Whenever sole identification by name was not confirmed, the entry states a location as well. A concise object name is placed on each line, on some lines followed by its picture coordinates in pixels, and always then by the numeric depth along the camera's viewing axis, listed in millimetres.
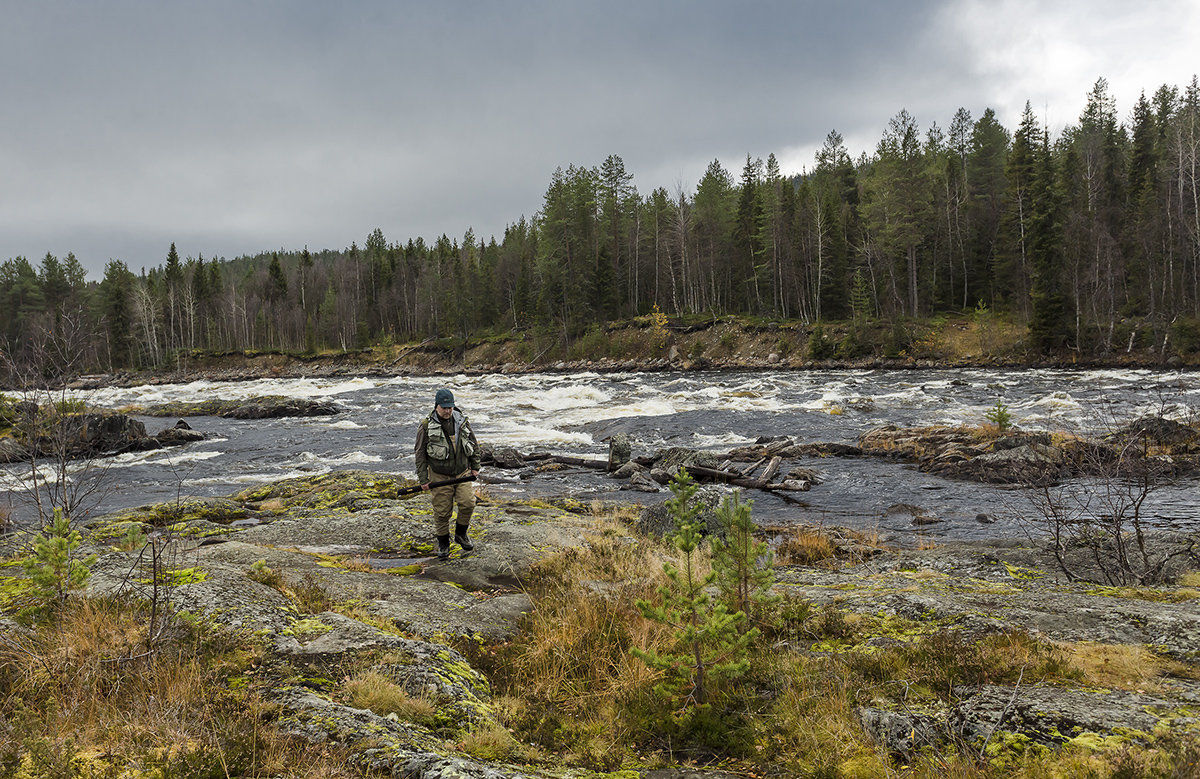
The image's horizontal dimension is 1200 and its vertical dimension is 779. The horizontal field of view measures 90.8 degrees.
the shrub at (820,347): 53344
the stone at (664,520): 11445
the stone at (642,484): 17078
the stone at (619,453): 19672
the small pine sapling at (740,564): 5764
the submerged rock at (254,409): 38438
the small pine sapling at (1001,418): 19062
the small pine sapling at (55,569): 4570
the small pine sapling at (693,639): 4508
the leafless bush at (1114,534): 7530
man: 8617
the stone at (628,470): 18672
